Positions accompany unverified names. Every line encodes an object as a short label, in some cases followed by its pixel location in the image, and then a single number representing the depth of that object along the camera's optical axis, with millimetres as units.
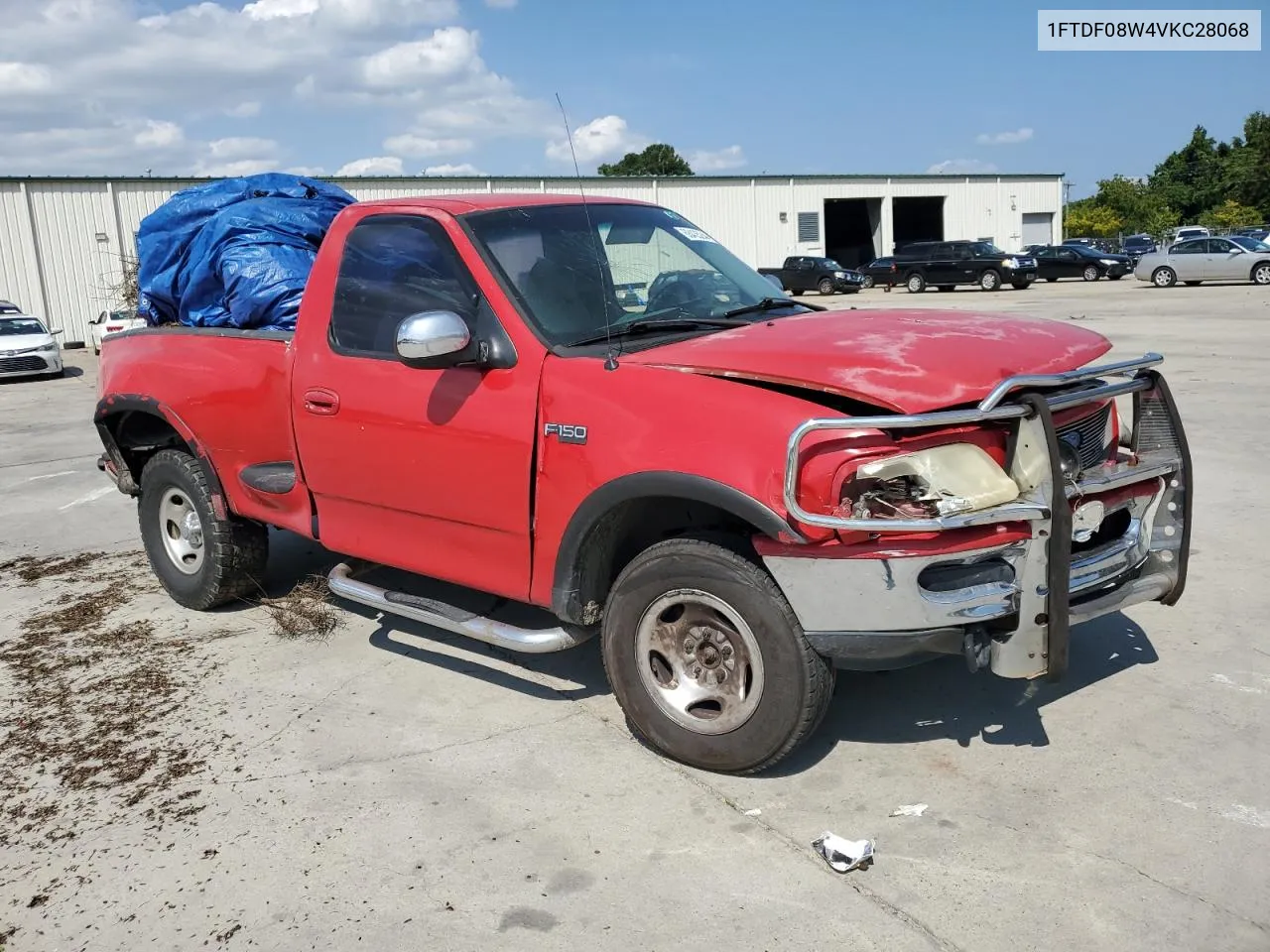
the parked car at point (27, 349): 21906
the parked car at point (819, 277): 41562
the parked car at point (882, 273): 42659
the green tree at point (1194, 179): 80562
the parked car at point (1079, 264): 40781
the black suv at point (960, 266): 38156
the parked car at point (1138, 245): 51106
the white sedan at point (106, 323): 21219
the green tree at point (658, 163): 105625
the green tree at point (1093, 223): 74875
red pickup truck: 3320
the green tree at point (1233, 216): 69438
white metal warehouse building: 33688
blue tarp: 5672
